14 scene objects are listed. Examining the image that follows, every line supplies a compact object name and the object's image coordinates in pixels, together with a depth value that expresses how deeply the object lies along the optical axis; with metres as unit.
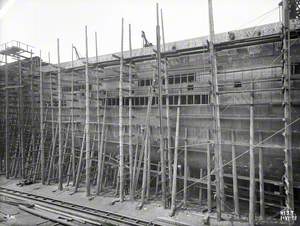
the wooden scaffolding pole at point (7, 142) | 18.28
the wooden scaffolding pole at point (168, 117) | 11.70
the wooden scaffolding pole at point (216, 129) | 9.69
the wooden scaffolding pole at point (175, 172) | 10.88
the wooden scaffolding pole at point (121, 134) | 12.57
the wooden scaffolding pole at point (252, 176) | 9.30
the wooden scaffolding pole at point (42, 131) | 16.16
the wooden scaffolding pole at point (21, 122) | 17.49
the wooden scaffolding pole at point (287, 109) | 8.66
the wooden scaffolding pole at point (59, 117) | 15.52
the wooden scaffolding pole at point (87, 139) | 13.64
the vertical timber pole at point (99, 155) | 13.70
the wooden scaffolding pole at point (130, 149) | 12.71
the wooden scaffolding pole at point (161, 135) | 10.91
